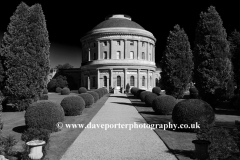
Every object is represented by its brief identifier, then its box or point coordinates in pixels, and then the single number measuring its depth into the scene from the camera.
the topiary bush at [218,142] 6.58
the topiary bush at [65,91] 41.06
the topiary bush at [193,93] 32.71
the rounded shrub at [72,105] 15.83
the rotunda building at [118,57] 50.94
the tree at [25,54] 17.47
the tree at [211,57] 19.16
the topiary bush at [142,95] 26.08
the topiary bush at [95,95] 25.47
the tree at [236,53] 26.50
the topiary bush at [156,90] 40.53
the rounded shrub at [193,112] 10.50
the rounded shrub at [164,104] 16.36
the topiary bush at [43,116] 10.16
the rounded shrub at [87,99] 20.27
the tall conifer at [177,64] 22.98
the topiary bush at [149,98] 22.19
